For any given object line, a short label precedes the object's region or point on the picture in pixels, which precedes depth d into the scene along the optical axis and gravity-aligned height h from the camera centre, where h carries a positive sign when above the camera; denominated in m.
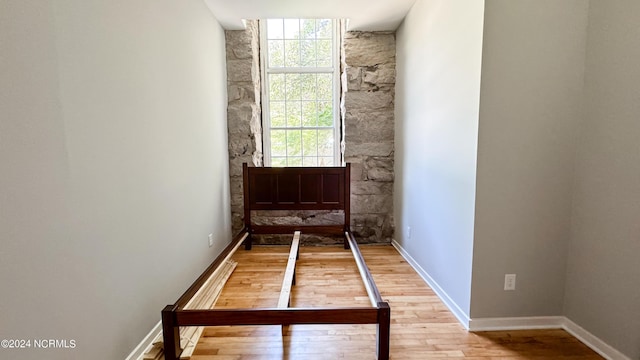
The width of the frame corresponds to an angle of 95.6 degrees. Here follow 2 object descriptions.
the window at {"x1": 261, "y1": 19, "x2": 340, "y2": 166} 4.02 +0.75
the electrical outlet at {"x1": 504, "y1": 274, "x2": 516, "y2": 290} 2.02 -0.94
